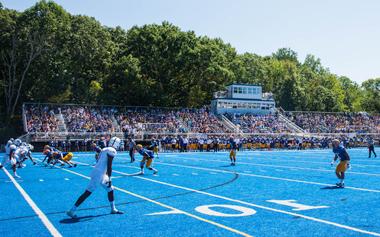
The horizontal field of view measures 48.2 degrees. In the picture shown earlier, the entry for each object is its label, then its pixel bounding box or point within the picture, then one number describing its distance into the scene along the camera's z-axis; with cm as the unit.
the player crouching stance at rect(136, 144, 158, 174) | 1839
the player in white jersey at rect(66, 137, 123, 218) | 890
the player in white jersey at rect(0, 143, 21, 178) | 1784
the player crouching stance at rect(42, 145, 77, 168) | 2281
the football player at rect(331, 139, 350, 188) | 1378
